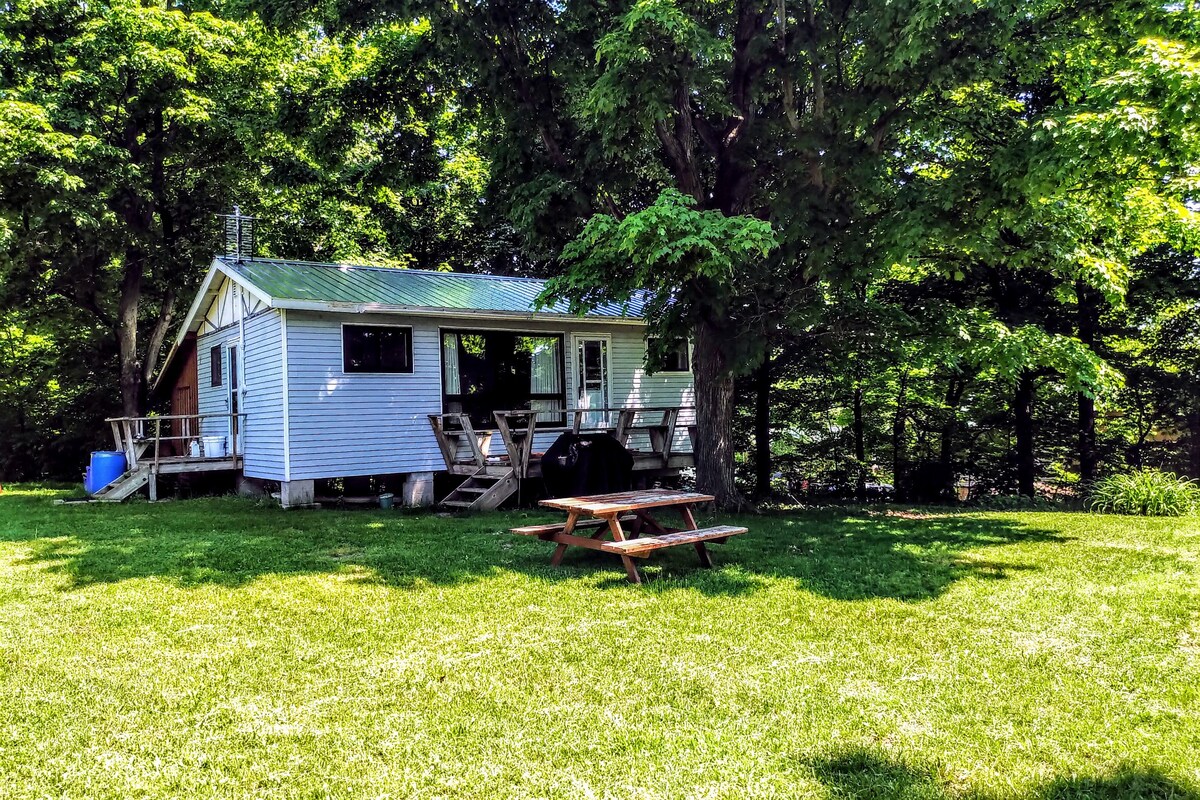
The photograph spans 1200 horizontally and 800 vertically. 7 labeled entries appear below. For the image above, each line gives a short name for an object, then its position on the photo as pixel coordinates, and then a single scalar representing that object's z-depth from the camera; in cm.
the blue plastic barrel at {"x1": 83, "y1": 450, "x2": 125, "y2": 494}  1256
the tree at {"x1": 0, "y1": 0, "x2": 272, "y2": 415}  1425
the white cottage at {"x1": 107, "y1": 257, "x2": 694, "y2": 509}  1086
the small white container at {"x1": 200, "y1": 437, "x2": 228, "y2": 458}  1287
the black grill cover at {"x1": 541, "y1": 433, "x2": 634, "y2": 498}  1055
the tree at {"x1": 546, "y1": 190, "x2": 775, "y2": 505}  719
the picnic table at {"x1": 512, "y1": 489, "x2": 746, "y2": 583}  577
